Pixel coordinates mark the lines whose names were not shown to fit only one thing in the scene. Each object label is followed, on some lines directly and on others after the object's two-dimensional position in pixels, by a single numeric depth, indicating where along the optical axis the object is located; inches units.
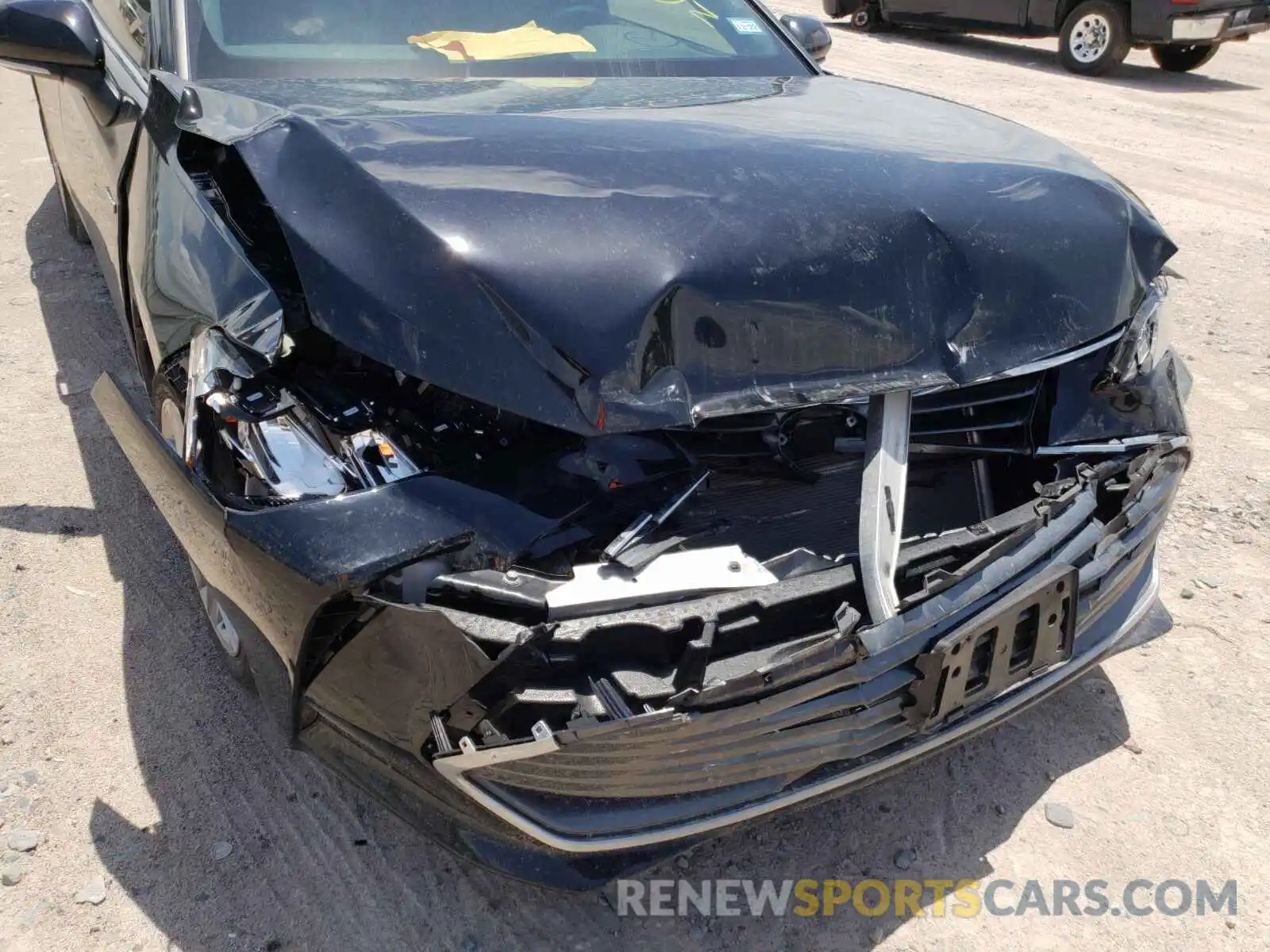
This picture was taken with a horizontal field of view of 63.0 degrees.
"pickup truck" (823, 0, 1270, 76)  372.5
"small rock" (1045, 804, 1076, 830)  87.9
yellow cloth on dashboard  108.3
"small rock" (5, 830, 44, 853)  80.1
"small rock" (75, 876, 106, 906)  76.5
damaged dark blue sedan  63.6
